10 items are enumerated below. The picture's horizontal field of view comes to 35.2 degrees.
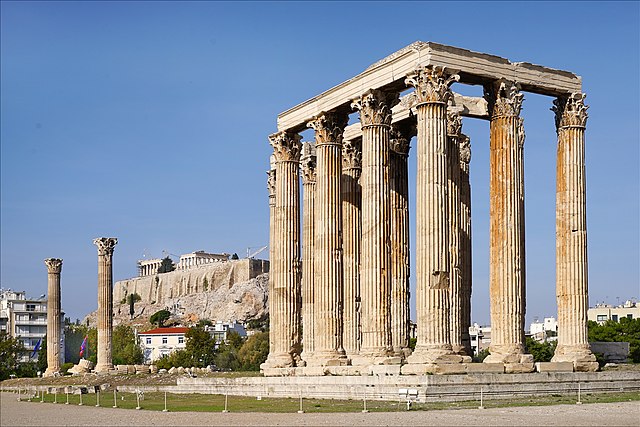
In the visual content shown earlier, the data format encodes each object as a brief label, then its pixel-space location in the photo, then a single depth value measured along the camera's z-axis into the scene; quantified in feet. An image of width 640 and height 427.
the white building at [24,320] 592.60
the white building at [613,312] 541.34
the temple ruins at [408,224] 139.23
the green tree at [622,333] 320.29
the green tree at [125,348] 499.10
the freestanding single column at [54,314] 325.62
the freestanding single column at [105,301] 292.61
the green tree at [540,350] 311.27
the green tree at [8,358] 382.92
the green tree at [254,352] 420.52
